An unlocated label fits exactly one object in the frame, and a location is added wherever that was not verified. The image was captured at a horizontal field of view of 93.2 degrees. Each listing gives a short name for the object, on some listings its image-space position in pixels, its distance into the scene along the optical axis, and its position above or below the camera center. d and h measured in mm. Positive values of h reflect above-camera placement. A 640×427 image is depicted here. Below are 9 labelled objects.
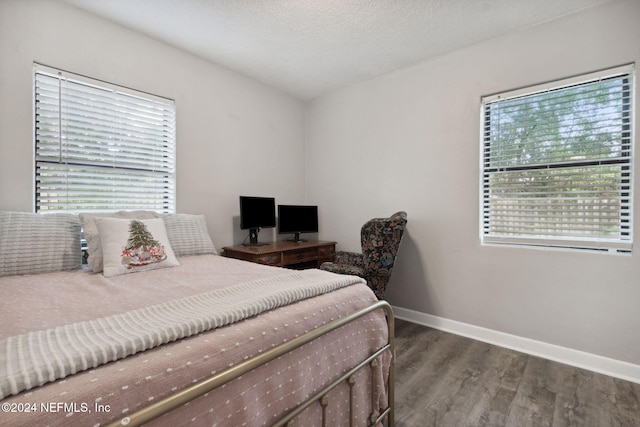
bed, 654 -371
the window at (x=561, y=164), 2037 +362
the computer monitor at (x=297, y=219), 3422 -87
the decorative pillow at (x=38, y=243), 1677 -189
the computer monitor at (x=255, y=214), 3018 -28
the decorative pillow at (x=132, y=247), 1765 -219
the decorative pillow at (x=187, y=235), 2299 -186
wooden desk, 2744 -408
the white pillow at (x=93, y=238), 1813 -167
